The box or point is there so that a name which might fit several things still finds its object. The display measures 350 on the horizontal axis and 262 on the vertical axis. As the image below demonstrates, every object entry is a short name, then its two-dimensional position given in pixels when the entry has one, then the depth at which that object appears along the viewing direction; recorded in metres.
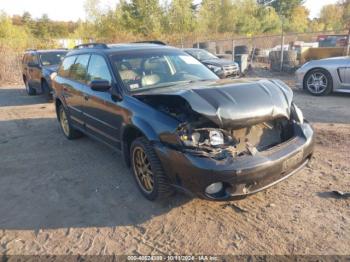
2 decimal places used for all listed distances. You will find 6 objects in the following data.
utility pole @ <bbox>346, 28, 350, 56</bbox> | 11.88
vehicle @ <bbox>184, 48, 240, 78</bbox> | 11.07
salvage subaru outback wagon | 2.78
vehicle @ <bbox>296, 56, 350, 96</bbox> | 7.91
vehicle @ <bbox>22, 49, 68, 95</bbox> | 9.99
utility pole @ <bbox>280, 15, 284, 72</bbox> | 13.82
